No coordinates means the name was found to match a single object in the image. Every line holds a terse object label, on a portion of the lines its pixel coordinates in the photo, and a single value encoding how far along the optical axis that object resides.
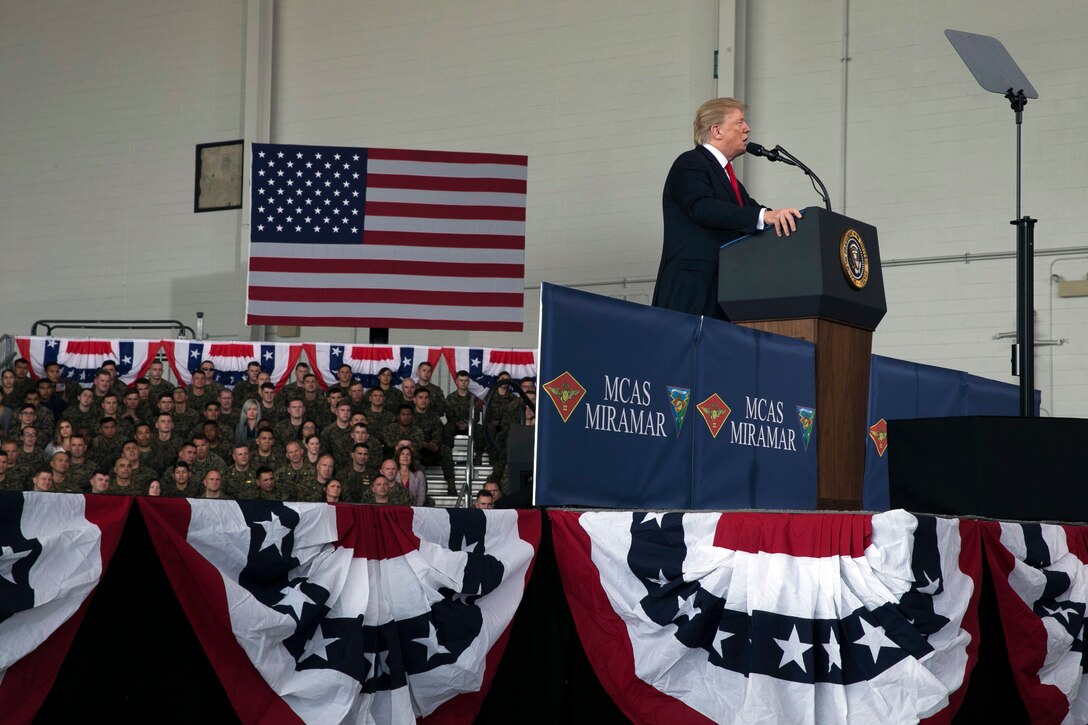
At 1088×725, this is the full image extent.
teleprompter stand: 4.68
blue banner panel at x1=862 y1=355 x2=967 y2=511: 5.16
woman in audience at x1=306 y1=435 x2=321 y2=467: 9.69
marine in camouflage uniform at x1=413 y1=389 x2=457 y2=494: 10.61
